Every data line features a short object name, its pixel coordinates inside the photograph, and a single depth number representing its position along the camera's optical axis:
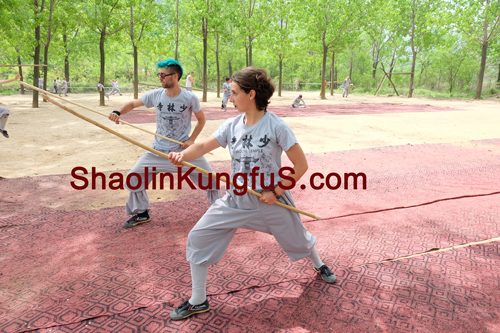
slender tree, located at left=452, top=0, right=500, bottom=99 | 26.16
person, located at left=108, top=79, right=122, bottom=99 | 28.41
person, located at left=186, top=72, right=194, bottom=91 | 22.14
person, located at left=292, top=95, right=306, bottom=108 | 20.51
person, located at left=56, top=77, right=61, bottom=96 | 31.18
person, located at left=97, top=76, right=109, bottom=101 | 20.10
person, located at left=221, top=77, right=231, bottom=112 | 18.61
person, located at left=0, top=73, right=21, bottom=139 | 6.57
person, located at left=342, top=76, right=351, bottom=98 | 31.35
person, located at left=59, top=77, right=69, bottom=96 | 31.08
